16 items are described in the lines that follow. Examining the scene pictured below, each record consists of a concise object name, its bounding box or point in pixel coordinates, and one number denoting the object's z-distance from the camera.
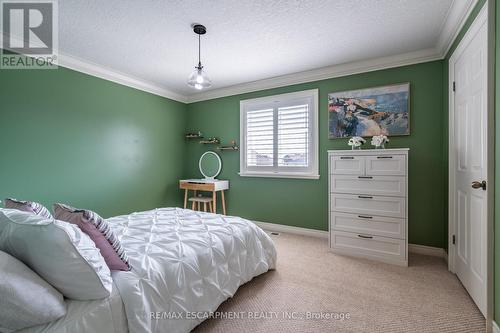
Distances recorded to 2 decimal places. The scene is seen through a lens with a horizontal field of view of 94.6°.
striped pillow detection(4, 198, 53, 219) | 1.42
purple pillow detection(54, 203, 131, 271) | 1.29
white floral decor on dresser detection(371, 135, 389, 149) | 2.75
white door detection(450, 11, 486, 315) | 1.70
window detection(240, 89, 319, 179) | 3.57
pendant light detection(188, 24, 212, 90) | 2.32
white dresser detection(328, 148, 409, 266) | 2.55
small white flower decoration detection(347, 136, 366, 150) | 2.92
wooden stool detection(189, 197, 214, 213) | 4.13
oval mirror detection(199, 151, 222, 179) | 4.46
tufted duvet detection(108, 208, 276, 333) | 1.25
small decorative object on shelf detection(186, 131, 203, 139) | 4.61
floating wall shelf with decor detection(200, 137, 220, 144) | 4.42
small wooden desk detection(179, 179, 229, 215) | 4.00
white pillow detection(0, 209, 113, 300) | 1.01
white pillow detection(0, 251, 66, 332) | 0.82
